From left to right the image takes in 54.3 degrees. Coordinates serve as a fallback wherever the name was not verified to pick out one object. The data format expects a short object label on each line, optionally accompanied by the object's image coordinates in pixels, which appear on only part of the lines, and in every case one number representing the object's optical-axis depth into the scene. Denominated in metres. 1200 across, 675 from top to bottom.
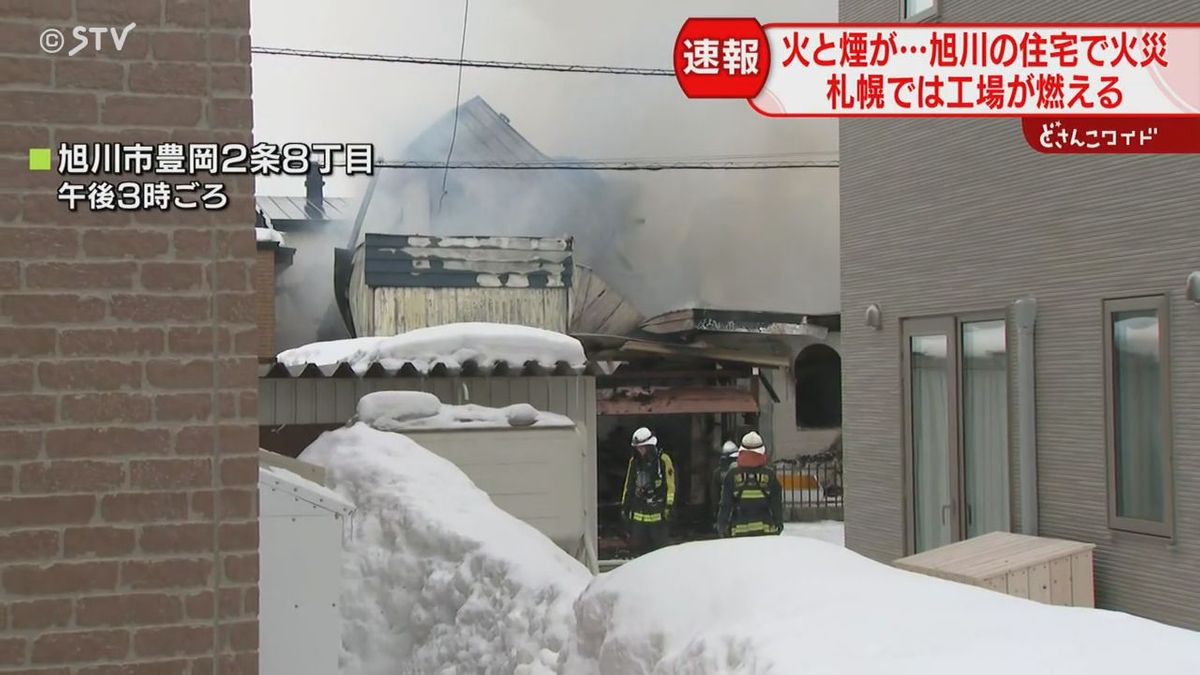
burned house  14.82
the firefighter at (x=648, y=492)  12.19
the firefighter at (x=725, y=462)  13.18
